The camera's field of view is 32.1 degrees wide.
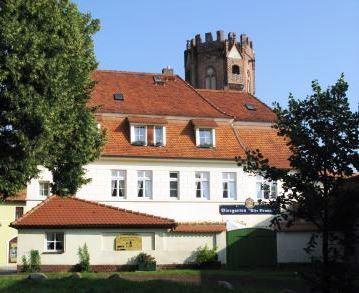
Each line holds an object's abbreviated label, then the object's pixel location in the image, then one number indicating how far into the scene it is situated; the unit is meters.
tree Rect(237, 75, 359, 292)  11.99
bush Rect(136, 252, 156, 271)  34.16
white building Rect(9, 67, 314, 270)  34.72
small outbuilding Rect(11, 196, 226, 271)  34.06
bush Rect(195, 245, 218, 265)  36.09
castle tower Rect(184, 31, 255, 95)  85.31
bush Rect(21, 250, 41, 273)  33.28
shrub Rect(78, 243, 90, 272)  33.88
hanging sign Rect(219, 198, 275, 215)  37.94
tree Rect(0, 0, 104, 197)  21.17
